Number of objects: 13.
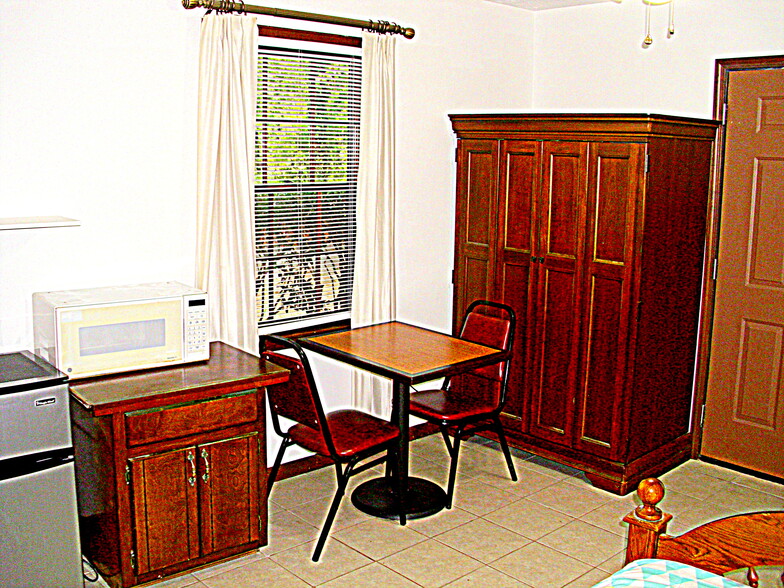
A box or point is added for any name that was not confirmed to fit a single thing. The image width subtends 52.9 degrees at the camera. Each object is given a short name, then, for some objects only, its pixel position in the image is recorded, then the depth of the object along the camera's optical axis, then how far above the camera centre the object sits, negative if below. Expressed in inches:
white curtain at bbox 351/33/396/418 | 165.3 -6.4
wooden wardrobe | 154.9 -19.4
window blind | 154.8 -1.6
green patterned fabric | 74.2 -37.9
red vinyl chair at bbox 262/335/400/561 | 129.7 -45.8
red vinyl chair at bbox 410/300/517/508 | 152.6 -45.6
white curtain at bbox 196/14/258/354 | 141.0 -0.8
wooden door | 163.6 -22.8
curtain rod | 137.1 +29.4
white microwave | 120.1 -25.1
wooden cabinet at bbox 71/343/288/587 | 116.0 -45.2
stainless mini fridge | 109.3 -44.3
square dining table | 138.2 -33.3
